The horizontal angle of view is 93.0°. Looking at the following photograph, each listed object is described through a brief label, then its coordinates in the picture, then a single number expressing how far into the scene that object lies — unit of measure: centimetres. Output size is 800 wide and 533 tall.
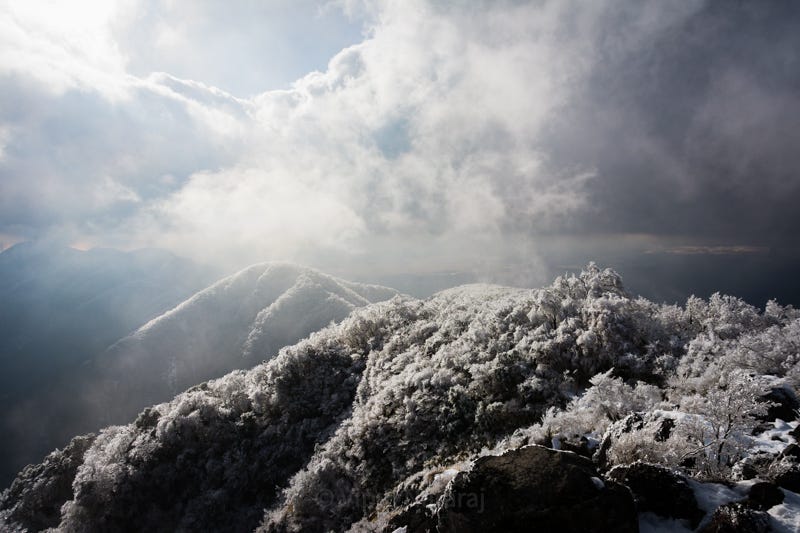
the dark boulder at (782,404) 1474
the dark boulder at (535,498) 805
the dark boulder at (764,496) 832
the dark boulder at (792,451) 1079
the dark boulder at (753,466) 1023
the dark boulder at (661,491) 862
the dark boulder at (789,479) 930
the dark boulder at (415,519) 1078
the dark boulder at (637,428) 1237
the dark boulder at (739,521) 733
